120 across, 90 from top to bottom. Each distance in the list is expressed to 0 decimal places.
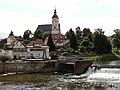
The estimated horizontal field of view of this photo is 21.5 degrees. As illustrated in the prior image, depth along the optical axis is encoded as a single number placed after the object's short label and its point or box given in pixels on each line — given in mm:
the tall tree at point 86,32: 101850
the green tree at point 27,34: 104112
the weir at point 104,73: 45000
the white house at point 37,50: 69431
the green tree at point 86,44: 83669
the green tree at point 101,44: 79500
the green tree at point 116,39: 87925
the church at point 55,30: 95669
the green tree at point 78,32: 108506
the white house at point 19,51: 69062
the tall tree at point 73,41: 87144
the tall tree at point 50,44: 81938
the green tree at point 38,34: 100819
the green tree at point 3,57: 56531
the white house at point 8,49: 69188
